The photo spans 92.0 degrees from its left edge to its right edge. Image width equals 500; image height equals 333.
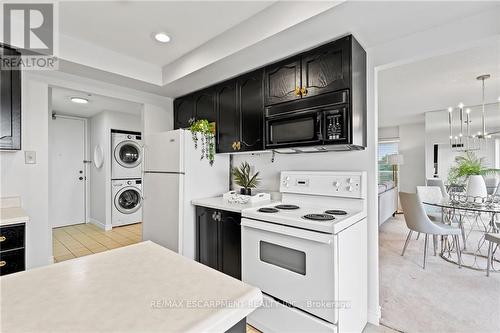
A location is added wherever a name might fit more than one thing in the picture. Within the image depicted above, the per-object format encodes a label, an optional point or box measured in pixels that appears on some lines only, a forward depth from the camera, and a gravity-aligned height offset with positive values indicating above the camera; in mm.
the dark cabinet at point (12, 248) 1678 -574
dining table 2714 -1112
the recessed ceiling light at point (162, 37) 2266 +1242
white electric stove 1485 -638
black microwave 1805 +332
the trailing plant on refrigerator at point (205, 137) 2663 +325
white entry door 4809 -80
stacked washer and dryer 4824 -208
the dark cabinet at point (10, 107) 1944 +498
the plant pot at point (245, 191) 2564 -267
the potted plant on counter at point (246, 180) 2591 -154
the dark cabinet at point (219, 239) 2139 -696
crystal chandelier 4742 +468
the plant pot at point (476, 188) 2977 -296
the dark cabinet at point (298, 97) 1797 +607
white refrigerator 2492 -207
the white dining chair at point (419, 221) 2918 -715
